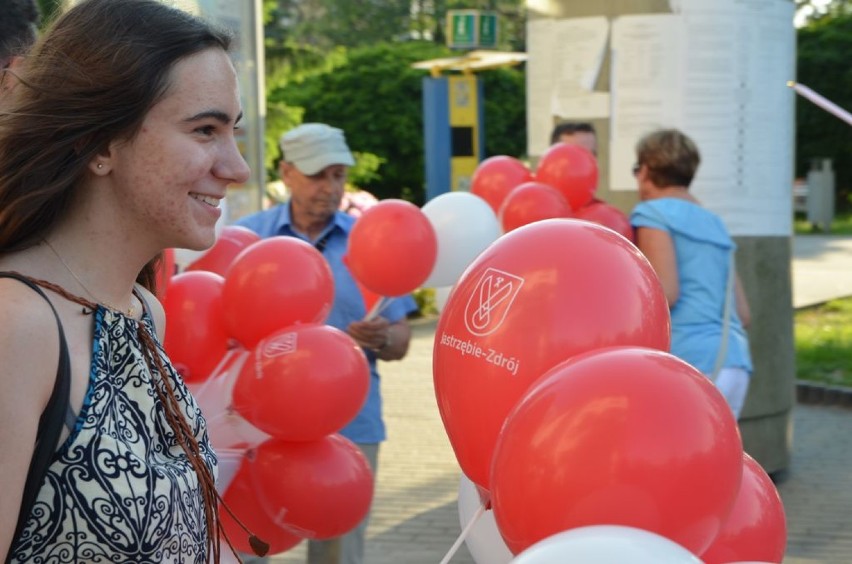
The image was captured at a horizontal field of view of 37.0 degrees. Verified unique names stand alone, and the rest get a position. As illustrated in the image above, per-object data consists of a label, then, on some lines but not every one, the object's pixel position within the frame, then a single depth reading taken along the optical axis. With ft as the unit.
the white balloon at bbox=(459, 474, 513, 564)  8.79
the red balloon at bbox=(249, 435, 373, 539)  11.27
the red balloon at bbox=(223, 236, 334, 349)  11.76
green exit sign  51.80
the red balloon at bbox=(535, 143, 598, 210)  17.80
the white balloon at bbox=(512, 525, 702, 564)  5.58
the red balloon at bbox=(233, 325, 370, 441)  11.10
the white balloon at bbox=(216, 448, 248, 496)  11.43
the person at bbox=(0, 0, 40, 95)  8.63
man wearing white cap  15.06
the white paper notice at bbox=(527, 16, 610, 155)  21.56
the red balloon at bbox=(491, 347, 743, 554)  6.29
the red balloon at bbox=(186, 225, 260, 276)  13.66
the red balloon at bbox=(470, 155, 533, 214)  18.56
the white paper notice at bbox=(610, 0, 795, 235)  21.06
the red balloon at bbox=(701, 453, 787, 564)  7.45
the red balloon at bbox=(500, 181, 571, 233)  16.28
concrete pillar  21.44
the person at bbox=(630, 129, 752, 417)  16.17
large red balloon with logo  7.34
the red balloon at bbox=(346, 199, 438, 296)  14.03
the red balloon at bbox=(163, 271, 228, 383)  11.77
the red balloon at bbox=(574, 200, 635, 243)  16.79
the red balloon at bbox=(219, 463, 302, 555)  11.44
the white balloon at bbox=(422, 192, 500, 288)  15.39
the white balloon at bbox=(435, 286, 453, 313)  16.41
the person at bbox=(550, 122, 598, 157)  20.44
